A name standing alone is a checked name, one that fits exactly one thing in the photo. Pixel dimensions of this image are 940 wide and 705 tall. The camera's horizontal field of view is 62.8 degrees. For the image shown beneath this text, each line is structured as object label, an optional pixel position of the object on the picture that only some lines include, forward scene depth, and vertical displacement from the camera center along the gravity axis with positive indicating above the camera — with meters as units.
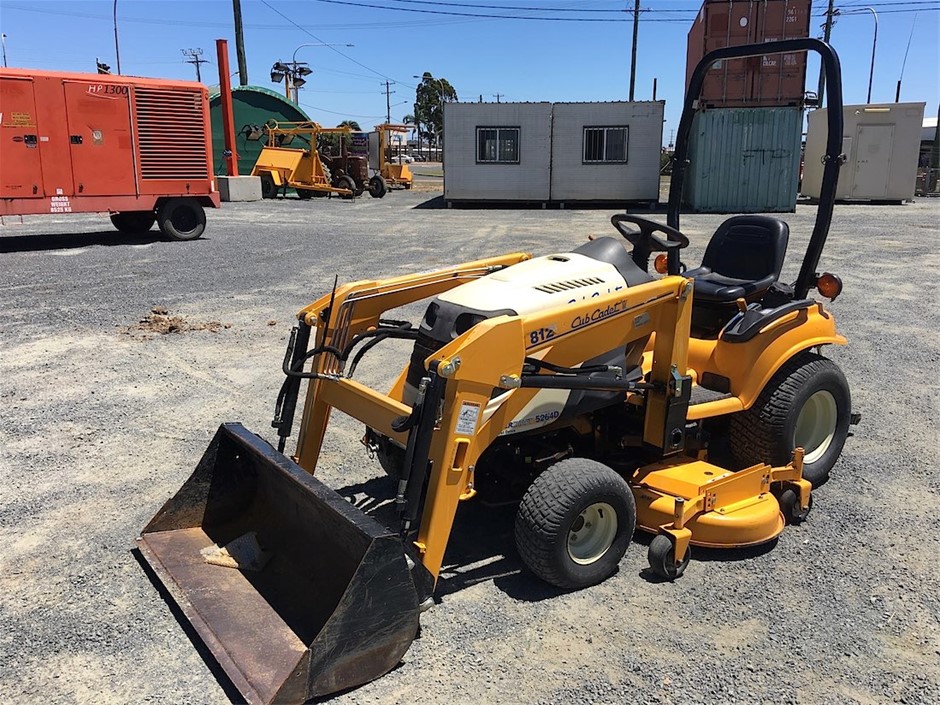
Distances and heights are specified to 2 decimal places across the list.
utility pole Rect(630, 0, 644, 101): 39.00 +7.40
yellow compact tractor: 2.85 -1.20
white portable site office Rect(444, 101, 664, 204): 25.20 +0.95
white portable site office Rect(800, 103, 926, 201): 24.69 +1.01
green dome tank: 29.98 +2.52
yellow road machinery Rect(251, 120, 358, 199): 27.17 +0.30
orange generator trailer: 13.05 +0.51
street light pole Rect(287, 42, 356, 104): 35.44 +4.71
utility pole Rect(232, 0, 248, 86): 32.62 +5.28
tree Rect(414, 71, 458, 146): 82.12 +8.52
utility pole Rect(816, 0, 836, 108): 37.06 +7.69
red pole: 21.62 +2.15
